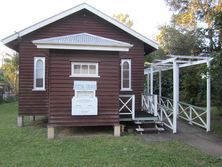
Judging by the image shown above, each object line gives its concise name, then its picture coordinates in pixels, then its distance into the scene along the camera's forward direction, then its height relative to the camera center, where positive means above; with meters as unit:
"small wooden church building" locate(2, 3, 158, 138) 5.79 +0.12
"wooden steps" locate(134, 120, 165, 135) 6.22 -1.63
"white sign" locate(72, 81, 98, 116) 5.82 -0.52
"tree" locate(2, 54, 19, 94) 24.58 +1.45
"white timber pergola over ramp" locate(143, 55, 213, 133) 6.36 -0.58
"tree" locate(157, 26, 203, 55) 10.21 +2.92
